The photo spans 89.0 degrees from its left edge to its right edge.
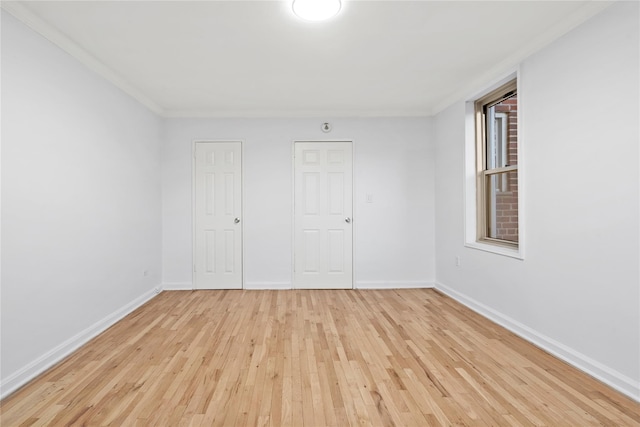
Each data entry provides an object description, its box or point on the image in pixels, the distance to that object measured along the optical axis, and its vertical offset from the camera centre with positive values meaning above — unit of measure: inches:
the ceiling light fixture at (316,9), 80.4 +51.8
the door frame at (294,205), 172.7 +4.4
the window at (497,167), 124.6 +18.9
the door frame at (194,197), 171.0 +9.0
